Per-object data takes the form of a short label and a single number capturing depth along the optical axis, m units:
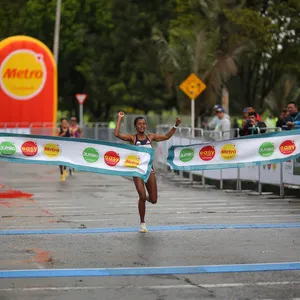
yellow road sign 33.78
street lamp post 50.90
